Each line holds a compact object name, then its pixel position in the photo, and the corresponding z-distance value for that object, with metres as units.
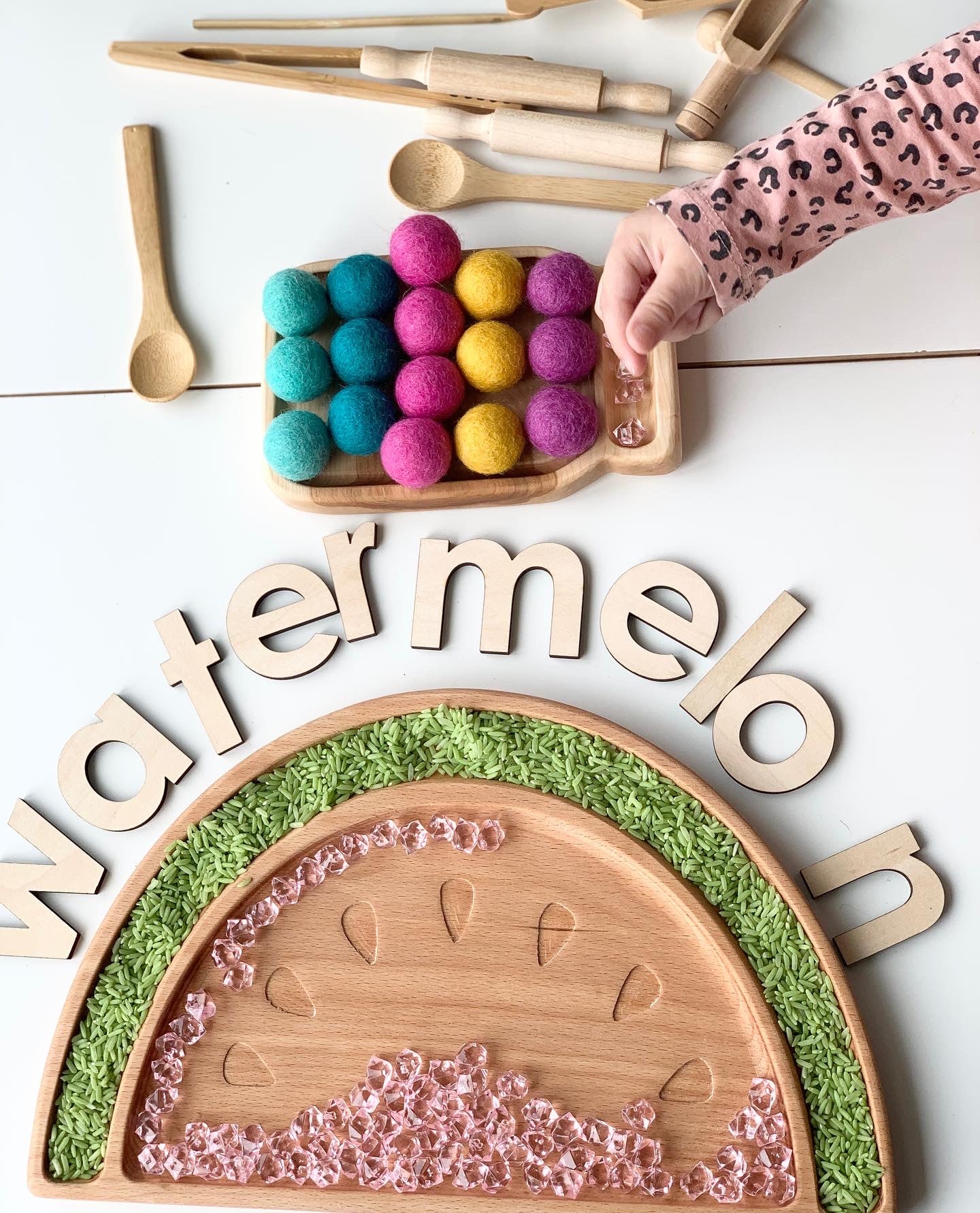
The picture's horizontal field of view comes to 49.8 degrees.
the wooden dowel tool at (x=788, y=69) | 0.76
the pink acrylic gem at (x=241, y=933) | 0.66
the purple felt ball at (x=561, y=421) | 0.68
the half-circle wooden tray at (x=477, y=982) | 0.62
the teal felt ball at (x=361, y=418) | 0.69
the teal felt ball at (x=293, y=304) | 0.70
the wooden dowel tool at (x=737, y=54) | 0.74
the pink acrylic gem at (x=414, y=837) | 0.66
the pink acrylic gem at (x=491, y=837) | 0.66
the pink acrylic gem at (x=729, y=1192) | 0.61
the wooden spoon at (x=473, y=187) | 0.75
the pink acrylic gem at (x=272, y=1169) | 0.63
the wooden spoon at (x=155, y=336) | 0.76
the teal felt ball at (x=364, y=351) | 0.69
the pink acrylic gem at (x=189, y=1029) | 0.65
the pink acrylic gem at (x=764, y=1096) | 0.61
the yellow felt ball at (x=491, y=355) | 0.69
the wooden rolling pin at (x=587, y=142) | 0.74
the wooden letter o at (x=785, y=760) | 0.67
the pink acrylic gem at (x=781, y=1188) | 0.60
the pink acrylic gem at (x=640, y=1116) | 0.62
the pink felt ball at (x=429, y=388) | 0.68
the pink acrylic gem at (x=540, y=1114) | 0.62
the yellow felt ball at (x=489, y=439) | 0.68
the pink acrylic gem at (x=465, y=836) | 0.66
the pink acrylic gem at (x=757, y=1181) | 0.61
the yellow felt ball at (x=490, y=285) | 0.70
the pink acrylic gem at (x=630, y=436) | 0.71
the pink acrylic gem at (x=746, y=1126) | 0.61
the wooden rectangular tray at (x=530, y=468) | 0.70
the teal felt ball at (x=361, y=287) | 0.71
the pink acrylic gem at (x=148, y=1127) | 0.64
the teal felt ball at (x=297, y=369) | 0.70
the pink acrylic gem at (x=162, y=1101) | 0.64
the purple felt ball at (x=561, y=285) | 0.69
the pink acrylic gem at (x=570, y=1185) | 0.61
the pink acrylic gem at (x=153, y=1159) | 0.63
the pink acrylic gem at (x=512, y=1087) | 0.63
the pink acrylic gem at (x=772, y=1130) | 0.61
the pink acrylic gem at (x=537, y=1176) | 0.61
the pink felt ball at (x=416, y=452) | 0.67
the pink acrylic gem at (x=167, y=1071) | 0.64
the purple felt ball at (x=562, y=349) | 0.69
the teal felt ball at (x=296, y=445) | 0.69
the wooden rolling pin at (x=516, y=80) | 0.76
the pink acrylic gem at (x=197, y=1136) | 0.63
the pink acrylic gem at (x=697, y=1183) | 0.61
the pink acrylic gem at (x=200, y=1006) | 0.65
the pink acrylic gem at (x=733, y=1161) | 0.61
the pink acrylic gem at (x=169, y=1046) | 0.64
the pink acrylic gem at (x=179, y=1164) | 0.63
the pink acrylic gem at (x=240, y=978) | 0.65
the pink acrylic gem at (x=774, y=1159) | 0.61
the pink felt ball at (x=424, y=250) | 0.70
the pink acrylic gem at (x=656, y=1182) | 0.61
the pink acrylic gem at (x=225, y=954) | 0.65
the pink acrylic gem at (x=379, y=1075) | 0.63
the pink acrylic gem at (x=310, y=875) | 0.66
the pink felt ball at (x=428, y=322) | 0.69
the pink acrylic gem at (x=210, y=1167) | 0.63
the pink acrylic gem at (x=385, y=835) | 0.66
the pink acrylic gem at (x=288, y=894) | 0.66
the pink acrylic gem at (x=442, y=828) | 0.66
